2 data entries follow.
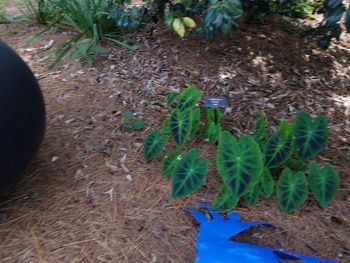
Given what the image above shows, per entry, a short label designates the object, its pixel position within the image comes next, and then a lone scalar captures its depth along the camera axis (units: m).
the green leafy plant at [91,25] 3.49
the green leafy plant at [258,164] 2.35
